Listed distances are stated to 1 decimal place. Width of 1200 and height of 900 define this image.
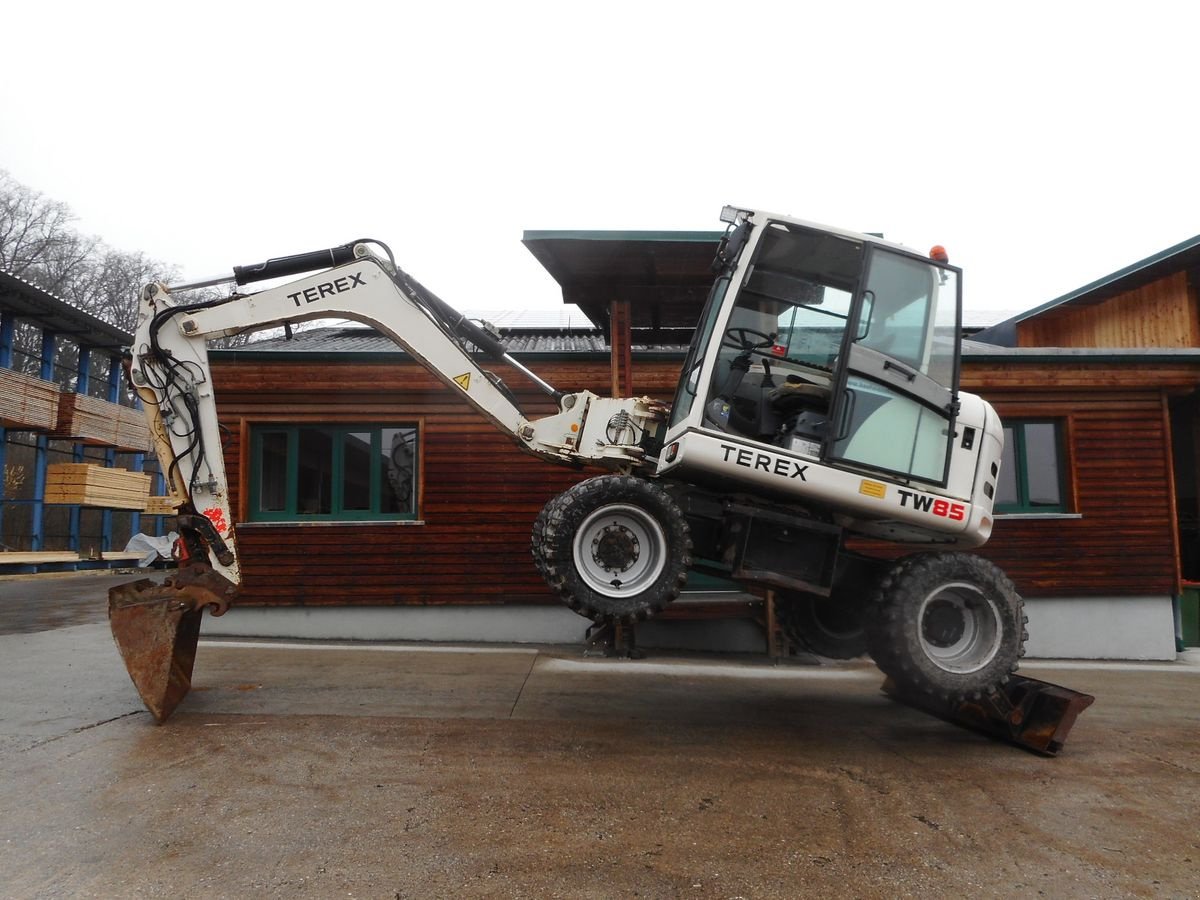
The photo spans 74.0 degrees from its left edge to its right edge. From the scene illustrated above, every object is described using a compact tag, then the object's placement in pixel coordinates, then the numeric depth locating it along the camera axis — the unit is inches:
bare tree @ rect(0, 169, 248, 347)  1459.2
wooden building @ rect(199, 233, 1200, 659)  389.4
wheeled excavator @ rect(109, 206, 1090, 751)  205.0
